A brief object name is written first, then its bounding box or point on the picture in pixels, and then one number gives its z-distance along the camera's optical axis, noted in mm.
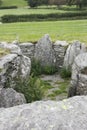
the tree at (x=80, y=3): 55612
